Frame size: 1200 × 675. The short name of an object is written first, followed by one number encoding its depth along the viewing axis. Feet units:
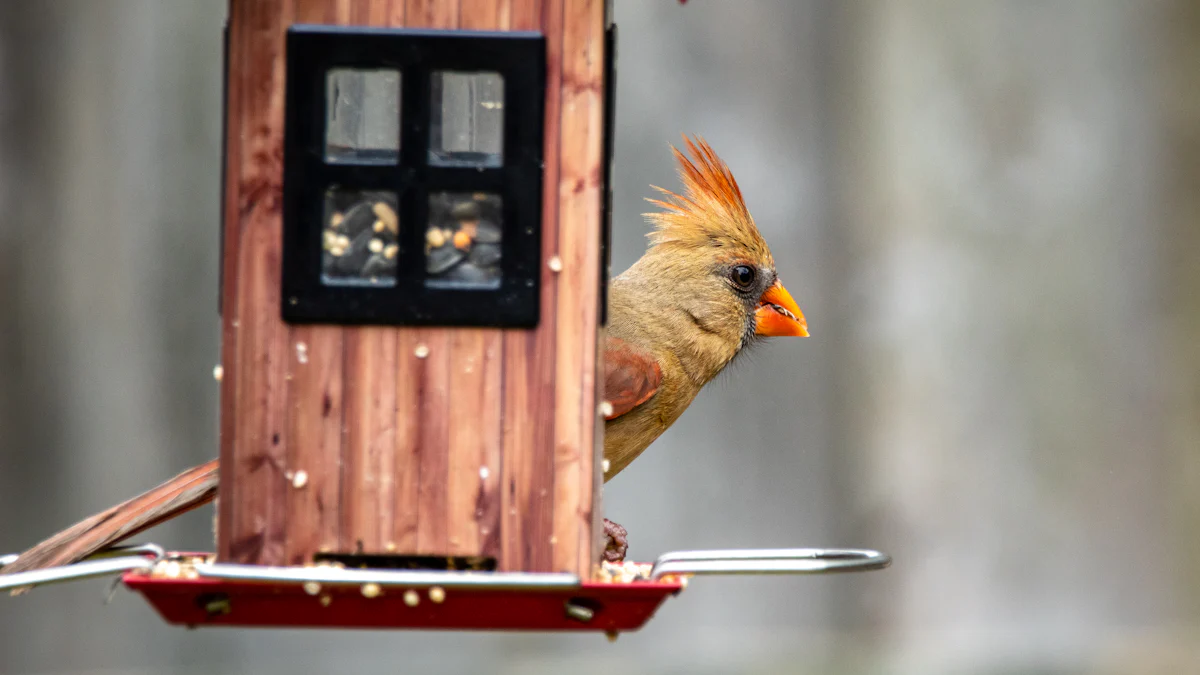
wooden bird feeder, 13.91
